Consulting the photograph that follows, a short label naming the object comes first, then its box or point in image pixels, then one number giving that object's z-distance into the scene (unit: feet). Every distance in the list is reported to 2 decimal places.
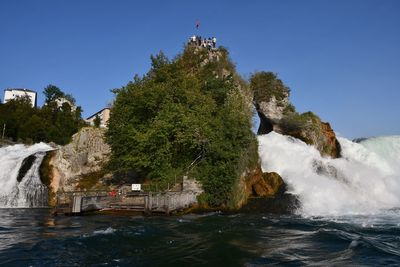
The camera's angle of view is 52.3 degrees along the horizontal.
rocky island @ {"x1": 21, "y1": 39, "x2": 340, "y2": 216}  92.84
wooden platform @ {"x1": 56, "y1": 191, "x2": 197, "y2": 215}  79.97
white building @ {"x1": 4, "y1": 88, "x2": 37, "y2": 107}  446.19
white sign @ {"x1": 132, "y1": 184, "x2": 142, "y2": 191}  84.43
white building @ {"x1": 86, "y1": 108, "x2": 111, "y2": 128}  333.11
